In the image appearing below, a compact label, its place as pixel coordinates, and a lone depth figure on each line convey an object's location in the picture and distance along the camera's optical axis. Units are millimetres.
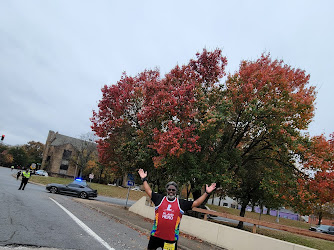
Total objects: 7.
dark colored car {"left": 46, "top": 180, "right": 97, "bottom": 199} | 22719
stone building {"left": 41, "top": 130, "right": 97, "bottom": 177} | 70688
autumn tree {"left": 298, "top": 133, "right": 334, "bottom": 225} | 11220
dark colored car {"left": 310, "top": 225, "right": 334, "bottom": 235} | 28481
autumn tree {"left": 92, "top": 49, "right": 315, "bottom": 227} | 12156
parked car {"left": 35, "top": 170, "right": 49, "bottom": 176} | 59844
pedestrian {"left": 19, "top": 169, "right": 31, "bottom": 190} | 17859
